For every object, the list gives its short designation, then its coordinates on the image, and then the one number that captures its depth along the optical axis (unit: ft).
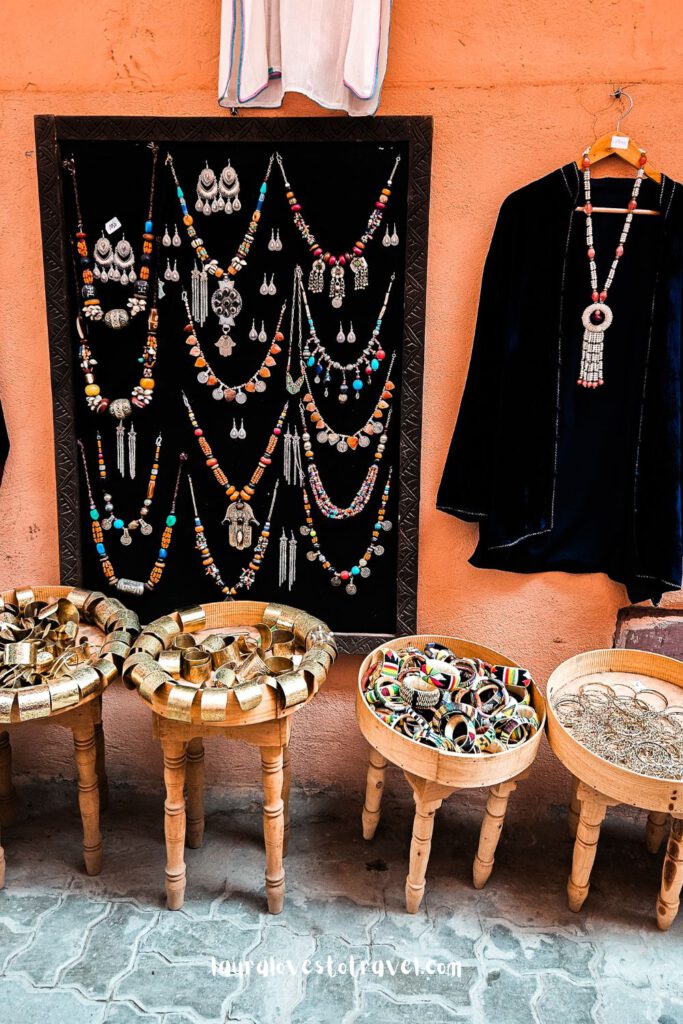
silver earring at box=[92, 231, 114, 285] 7.35
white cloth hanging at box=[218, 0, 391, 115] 6.51
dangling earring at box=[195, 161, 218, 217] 7.16
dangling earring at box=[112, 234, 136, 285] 7.35
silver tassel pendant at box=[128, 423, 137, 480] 7.79
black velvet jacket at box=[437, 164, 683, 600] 6.89
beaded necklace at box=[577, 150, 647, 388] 6.82
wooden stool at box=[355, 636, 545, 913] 6.35
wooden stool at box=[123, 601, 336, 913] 6.37
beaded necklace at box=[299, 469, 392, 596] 7.84
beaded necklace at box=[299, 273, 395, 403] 7.46
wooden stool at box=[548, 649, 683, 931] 6.23
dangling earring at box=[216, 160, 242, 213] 7.14
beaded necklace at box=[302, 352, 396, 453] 7.58
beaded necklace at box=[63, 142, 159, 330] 7.38
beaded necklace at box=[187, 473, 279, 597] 7.93
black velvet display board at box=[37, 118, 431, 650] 7.09
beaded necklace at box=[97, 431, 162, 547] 7.84
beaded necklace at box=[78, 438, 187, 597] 7.92
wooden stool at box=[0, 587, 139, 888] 6.46
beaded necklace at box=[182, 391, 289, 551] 7.70
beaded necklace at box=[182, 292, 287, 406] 7.49
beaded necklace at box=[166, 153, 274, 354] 7.26
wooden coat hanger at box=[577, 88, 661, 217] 6.70
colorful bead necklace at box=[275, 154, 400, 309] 7.18
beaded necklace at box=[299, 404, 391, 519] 7.70
